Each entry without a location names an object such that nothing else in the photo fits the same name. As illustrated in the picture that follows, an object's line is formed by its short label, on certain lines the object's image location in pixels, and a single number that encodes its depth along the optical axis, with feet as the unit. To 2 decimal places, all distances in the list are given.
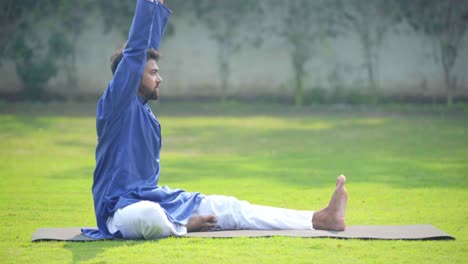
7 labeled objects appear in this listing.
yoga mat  19.66
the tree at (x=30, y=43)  63.41
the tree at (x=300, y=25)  64.64
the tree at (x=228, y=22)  64.85
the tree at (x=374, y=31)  63.98
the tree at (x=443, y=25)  62.03
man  19.63
